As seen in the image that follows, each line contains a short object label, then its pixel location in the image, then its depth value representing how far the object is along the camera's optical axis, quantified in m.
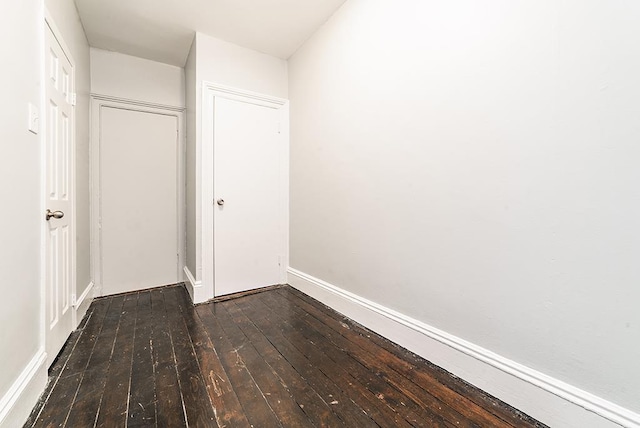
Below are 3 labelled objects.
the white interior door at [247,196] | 2.75
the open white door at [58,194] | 1.60
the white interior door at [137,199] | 2.89
